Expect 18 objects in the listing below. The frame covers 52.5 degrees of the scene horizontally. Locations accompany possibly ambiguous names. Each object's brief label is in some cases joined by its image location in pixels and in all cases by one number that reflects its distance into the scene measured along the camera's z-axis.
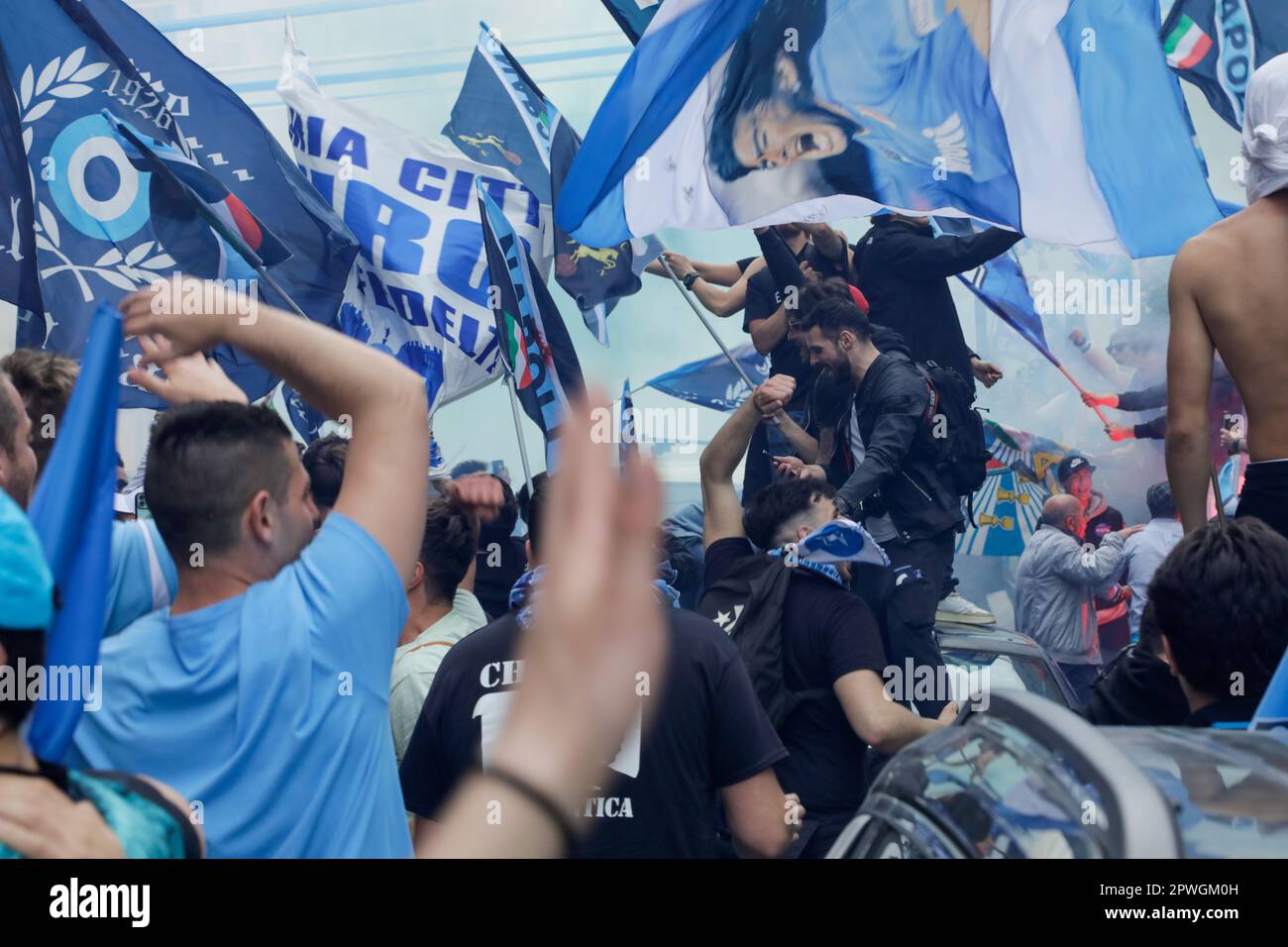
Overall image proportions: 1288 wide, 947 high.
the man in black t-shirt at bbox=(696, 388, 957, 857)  3.17
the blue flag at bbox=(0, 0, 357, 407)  6.54
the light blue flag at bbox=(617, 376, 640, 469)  3.46
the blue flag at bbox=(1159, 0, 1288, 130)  5.37
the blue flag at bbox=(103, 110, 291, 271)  5.91
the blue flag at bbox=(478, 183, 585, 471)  5.04
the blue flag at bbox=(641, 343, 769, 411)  7.35
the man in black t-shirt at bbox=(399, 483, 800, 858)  2.75
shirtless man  2.94
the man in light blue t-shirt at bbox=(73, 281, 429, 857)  1.83
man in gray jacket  5.98
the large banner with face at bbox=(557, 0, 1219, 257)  4.83
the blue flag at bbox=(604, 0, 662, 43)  5.73
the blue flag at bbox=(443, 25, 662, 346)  6.62
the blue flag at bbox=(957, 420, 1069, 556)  7.07
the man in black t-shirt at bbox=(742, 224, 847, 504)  5.77
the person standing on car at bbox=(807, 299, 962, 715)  5.13
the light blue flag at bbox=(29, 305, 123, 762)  1.54
